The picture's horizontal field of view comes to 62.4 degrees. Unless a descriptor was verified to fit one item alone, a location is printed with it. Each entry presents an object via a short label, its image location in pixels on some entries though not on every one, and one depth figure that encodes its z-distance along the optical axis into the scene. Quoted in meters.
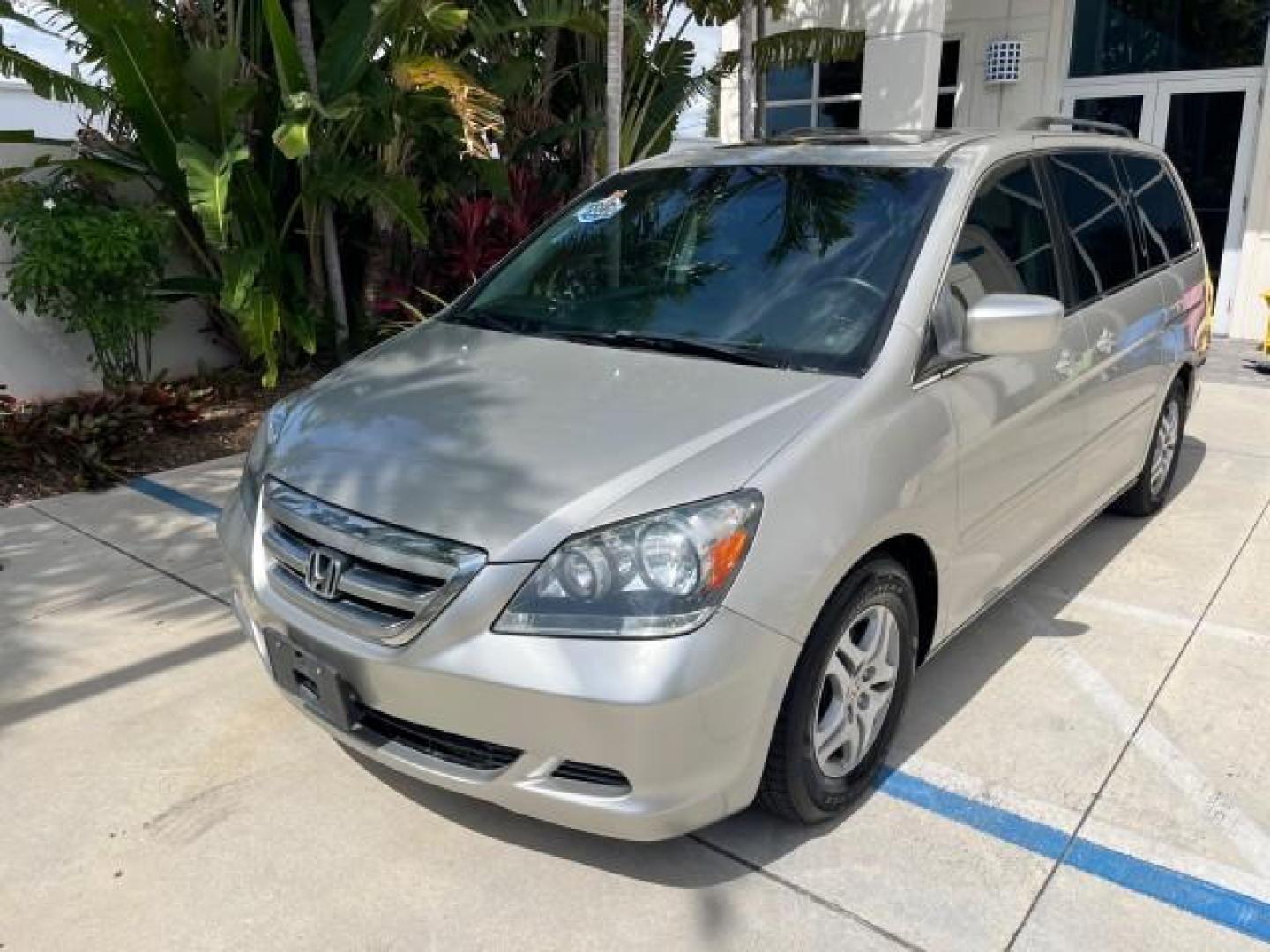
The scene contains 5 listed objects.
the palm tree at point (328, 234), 6.95
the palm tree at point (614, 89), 7.54
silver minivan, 2.33
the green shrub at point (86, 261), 6.12
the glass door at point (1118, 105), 10.65
